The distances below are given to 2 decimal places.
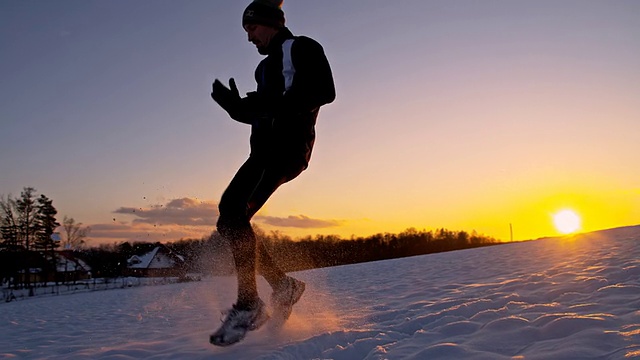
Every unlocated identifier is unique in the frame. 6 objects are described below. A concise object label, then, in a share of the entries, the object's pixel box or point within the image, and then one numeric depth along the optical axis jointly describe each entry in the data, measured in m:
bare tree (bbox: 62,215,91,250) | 55.84
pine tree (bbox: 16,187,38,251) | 42.66
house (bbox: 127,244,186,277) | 56.62
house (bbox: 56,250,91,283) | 56.59
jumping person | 2.84
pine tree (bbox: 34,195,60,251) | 46.02
